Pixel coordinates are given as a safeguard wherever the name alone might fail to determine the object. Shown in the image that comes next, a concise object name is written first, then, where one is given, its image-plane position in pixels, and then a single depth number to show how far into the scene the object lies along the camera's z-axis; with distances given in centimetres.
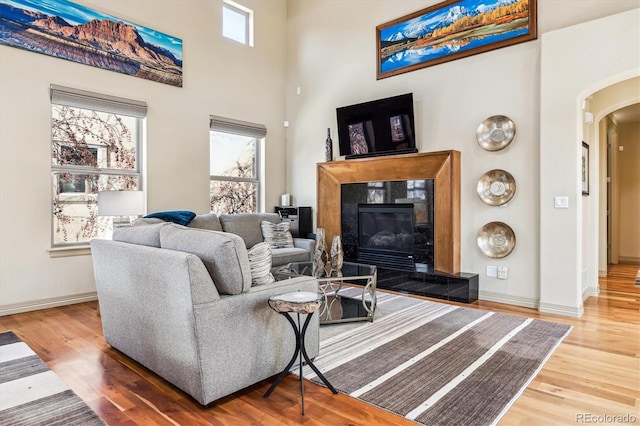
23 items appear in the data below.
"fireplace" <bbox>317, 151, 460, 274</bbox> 448
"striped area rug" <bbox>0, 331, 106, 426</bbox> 194
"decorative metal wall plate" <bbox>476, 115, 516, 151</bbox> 417
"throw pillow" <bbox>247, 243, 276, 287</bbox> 231
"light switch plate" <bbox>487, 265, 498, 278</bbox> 430
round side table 202
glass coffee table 344
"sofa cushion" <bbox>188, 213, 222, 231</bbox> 470
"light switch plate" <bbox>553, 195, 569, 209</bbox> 371
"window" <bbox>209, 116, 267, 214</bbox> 577
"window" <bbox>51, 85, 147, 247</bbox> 427
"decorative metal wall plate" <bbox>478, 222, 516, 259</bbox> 420
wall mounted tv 492
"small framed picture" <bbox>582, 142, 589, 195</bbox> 432
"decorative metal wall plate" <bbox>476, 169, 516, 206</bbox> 418
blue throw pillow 428
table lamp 382
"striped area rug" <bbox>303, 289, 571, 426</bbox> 207
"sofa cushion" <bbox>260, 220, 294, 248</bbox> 534
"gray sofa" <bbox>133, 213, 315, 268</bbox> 487
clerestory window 588
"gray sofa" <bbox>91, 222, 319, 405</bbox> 197
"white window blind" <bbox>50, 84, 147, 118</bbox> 416
